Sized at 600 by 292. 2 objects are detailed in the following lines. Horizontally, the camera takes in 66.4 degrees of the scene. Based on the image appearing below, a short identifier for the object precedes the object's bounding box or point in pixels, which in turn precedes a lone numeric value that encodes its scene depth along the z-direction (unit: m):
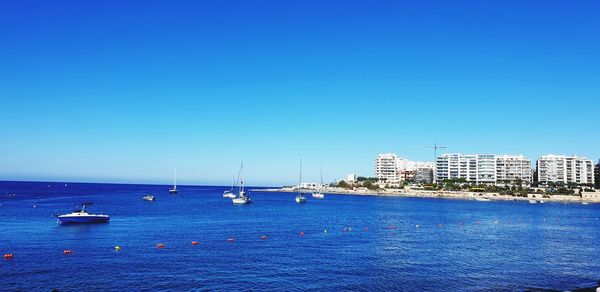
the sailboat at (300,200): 147.88
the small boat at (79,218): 65.81
